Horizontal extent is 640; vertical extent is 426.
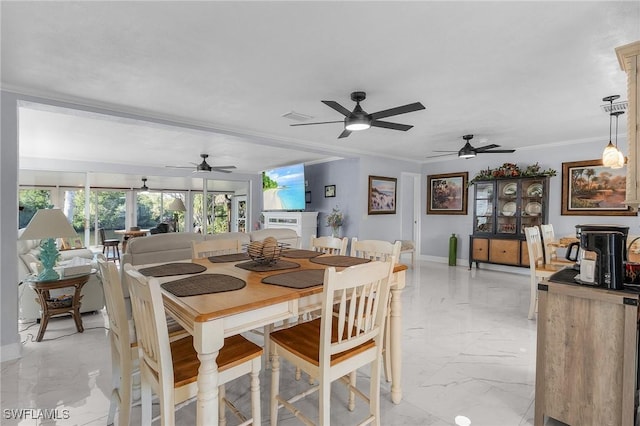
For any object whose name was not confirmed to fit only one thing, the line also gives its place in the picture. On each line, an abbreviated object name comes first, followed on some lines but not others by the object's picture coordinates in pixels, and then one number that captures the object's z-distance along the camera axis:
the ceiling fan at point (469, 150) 4.37
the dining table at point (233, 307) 1.19
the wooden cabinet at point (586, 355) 1.48
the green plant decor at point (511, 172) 5.22
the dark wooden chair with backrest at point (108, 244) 7.31
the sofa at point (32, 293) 3.28
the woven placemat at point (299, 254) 2.46
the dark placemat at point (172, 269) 1.81
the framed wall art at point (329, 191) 6.69
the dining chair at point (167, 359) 1.19
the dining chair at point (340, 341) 1.38
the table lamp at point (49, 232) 2.75
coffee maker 1.55
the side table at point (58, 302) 2.92
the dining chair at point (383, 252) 2.05
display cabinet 5.27
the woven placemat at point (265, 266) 1.96
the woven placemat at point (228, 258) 2.28
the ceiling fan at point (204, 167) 6.18
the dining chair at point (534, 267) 3.34
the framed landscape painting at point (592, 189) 4.62
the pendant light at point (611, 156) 3.31
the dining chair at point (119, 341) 1.42
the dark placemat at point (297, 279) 1.59
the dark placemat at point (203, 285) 1.45
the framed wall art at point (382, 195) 6.32
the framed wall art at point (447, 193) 6.45
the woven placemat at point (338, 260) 2.15
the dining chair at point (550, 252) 3.51
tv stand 6.71
